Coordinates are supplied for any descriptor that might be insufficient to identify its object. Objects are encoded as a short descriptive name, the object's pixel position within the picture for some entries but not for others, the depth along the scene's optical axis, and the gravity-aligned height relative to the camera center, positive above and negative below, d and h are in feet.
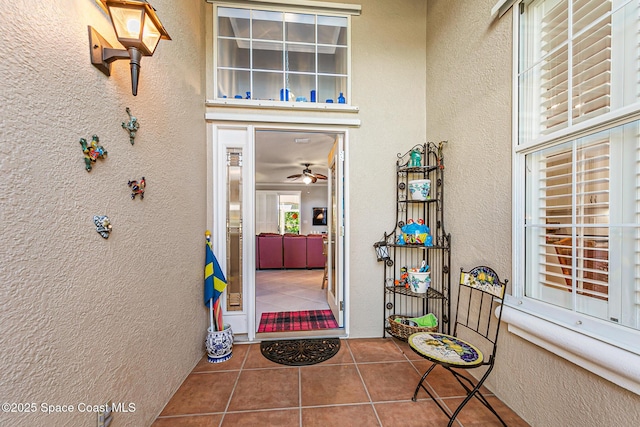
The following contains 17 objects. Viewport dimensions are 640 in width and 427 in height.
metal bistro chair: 4.82 -2.80
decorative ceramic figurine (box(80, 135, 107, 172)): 3.46 +0.87
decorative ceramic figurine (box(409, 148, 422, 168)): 7.85 +1.66
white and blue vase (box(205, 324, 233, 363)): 7.04 -3.79
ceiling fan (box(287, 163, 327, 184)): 19.78 +2.90
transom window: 8.21 +5.35
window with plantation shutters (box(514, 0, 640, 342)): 3.60 +0.93
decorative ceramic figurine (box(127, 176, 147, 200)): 4.40 +0.44
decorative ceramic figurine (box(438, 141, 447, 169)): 7.52 +1.82
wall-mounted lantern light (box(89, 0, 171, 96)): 3.58 +2.57
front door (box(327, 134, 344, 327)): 8.45 -0.85
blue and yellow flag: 7.27 -1.99
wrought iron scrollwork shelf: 7.64 -1.07
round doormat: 7.11 -4.20
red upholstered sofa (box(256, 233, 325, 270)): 20.10 -3.24
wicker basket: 7.38 -3.56
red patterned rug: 9.00 -4.21
